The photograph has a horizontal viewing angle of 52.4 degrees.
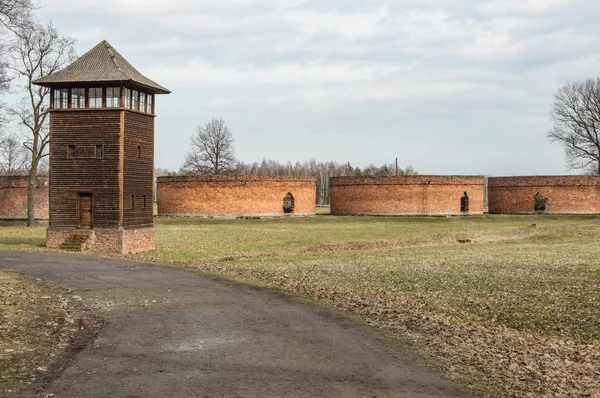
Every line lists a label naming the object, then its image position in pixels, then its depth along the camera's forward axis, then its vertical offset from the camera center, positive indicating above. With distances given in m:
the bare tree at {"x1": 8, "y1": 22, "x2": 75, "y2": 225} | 41.25 +6.73
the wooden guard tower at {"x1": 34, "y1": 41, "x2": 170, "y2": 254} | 27.03 +2.01
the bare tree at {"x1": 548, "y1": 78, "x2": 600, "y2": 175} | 65.44 +8.62
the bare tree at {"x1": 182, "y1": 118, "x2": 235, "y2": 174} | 84.31 +6.48
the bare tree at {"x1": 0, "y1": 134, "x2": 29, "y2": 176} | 102.44 +6.96
